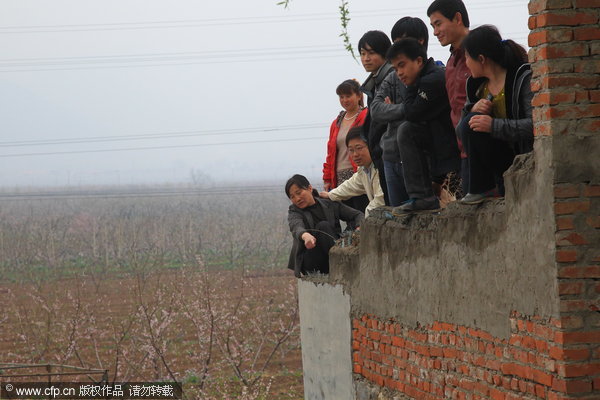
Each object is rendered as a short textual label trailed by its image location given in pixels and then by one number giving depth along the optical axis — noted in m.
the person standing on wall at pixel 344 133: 13.78
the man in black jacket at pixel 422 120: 9.84
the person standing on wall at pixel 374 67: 11.41
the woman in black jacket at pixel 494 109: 8.18
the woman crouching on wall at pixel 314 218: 13.52
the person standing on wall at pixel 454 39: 9.12
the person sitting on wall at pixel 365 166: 12.32
